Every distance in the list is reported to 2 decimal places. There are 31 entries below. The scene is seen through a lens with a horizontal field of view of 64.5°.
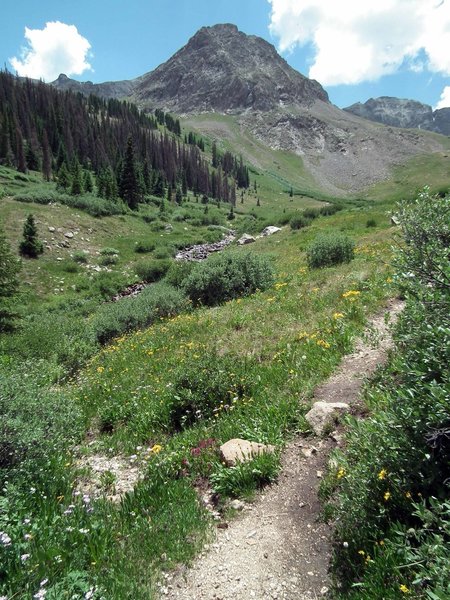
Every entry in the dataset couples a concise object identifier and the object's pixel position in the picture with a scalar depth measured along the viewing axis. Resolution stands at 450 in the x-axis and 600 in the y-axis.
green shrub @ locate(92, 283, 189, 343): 16.09
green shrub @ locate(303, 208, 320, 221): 44.53
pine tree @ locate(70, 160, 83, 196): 56.22
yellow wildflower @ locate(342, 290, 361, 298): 10.79
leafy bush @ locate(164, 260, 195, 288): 21.82
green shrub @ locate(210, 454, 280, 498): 5.24
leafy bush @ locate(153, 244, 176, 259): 40.71
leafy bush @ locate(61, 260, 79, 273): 32.47
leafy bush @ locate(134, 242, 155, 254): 42.12
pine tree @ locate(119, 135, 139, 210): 69.69
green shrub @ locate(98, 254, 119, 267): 36.09
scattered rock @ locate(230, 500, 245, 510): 4.98
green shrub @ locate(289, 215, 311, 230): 38.74
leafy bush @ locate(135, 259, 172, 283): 32.97
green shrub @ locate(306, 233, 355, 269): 16.53
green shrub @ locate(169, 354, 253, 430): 7.39
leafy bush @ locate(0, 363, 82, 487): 5.12
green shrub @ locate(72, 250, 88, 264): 34.97
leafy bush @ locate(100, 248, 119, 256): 38.25
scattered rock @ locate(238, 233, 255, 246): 43.28
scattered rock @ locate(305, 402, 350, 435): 5.77
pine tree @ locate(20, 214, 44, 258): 32.41
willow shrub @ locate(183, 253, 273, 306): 16.29
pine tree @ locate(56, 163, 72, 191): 60.44
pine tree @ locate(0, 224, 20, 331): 19.44
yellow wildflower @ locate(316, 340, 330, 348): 8.20
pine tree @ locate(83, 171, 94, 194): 66.38
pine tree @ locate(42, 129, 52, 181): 79.25
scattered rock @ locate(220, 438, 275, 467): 5.50
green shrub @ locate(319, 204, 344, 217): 46.63
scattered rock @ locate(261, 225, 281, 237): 44.46
